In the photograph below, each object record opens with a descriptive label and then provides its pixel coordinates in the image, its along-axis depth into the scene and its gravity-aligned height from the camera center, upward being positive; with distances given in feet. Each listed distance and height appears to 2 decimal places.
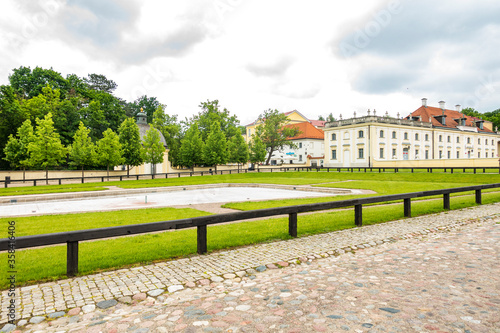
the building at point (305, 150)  235.46 +12.33
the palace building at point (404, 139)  185.06 +17.60
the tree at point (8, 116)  134.87 +22.50
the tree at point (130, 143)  139.54 +10.49
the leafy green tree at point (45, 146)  114.33 +7.50
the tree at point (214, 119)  199.11 +30.45
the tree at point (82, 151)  129.29 +6.51
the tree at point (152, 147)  140.05 +8.64
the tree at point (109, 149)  128.67 +7.24
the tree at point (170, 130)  199.93 +24.23
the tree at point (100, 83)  243.81 +66.12
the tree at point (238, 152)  172.35 +7.77
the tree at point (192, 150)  164.45 +8.51
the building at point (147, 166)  169.87 +0.27
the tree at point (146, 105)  292.08 +59.64
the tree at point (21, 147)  118.88 +7.54
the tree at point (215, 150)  159.02 +8.31
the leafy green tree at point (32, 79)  188.96 +53.21
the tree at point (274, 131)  206.14 +23.16
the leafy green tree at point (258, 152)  181.78 +8.15
